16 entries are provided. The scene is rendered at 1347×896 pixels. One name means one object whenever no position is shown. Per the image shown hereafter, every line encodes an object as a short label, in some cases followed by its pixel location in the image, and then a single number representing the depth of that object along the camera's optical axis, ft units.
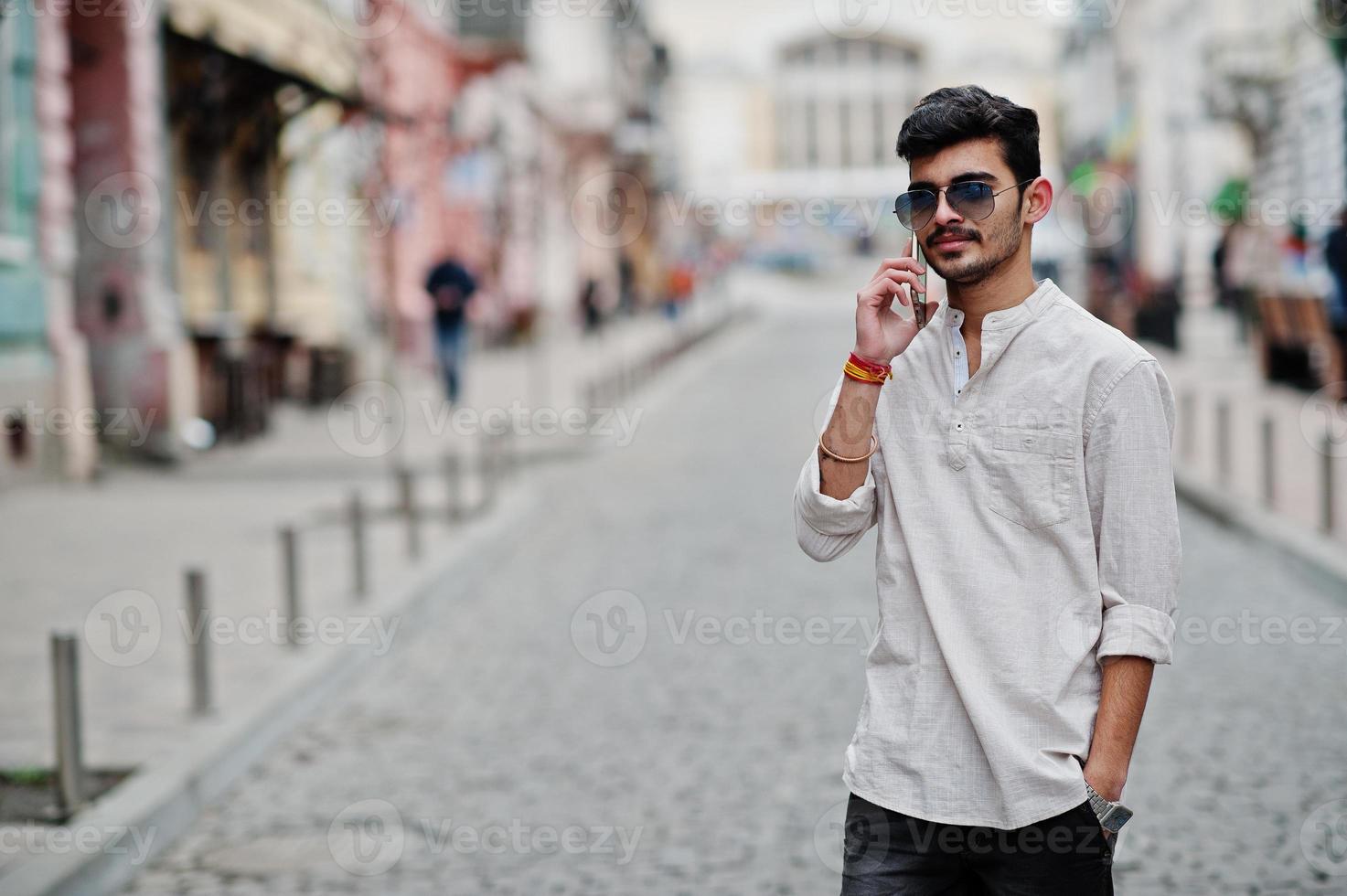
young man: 7.91
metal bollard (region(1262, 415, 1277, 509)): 35.14
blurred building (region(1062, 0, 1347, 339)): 81.87
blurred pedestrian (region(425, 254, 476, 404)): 65.82
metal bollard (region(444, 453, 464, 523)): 37.38
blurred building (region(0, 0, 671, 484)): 45.93
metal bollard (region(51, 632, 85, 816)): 16.62
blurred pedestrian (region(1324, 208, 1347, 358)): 48.32
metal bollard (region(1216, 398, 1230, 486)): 39.34
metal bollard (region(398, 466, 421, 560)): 33.17
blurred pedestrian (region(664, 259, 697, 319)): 127.35
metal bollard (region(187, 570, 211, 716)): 20.72
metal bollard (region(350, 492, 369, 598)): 28.66
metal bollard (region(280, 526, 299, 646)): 25.09
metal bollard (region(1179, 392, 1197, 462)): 45.98
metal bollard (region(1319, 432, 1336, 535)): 31.35
